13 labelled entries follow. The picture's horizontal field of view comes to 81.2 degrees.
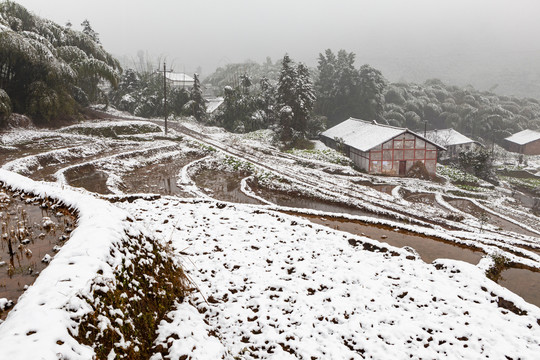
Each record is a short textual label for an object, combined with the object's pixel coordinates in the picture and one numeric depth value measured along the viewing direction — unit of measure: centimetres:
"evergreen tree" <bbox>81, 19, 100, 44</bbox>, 5277
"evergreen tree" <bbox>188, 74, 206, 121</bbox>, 5890
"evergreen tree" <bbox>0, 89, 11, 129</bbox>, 2516
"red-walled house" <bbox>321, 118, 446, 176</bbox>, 4034
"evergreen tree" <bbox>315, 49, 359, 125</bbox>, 6406
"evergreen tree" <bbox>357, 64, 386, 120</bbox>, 6262
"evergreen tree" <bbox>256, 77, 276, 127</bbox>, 5550
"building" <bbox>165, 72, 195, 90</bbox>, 7598
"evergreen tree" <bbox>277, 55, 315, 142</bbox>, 4678
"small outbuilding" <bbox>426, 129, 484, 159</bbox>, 5675
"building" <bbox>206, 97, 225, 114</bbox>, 6488
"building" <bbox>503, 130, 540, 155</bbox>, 6555
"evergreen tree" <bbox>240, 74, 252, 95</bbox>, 5842
